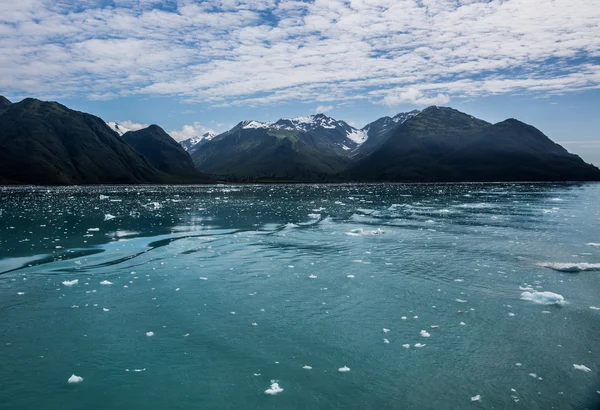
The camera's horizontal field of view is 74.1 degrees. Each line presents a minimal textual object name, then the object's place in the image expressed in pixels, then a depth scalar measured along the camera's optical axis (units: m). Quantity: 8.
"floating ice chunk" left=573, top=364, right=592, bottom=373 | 11.30
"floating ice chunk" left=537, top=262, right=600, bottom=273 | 22.36
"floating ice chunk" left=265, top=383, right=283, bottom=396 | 10.24
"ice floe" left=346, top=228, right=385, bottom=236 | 35.79
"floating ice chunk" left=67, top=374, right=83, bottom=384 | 10.67
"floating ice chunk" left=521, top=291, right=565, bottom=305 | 16.94
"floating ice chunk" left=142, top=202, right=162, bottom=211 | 63.35
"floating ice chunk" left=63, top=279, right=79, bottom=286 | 19.45
